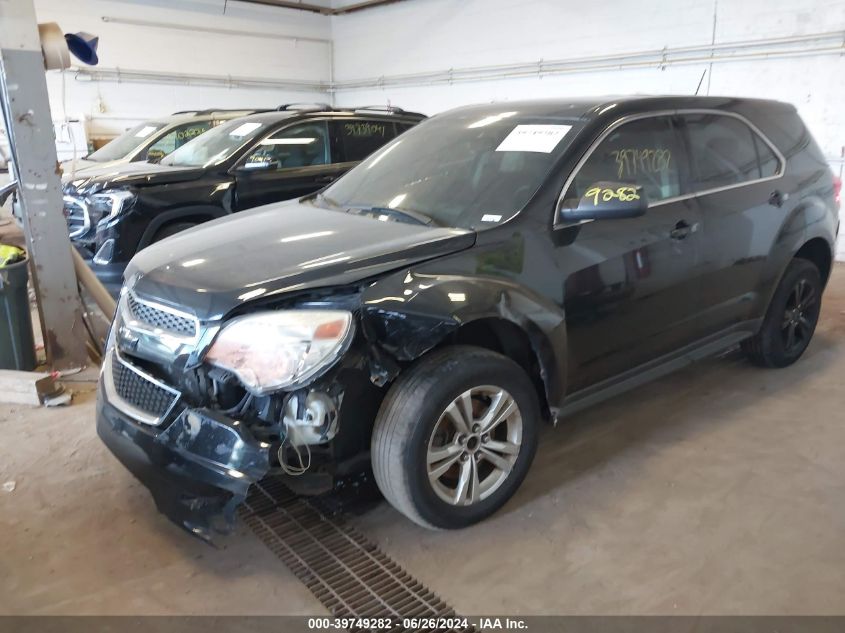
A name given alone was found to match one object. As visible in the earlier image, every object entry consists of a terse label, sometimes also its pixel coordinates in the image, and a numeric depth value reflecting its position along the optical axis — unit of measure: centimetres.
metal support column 364
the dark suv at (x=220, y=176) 524
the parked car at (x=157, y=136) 733
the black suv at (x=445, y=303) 220
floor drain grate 222
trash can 389
